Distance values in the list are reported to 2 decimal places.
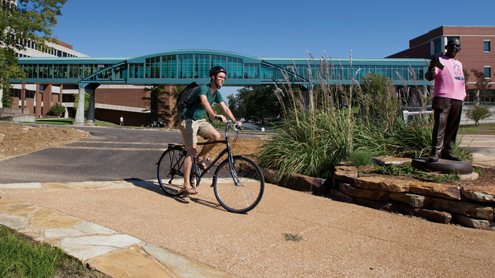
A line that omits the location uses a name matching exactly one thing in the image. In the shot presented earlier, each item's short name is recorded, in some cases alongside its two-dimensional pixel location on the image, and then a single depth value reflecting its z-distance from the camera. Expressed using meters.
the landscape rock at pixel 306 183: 5.50
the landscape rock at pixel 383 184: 4.41
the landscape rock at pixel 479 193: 3.75
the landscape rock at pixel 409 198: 4.25
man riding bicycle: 4.65
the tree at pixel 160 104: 55.50
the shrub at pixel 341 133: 5.98
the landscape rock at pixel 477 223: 3.82
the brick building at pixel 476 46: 61.84
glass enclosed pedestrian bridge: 47.19
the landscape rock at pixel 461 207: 3.82
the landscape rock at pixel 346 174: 5.00
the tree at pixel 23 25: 25.69
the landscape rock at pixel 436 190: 4.00
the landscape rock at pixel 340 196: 5.02
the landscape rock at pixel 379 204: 4.51
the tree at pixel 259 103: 61.88
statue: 4.88
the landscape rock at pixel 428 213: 4.04
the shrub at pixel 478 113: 36.23
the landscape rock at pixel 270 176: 6.17
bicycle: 4.23
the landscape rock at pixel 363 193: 4.61
